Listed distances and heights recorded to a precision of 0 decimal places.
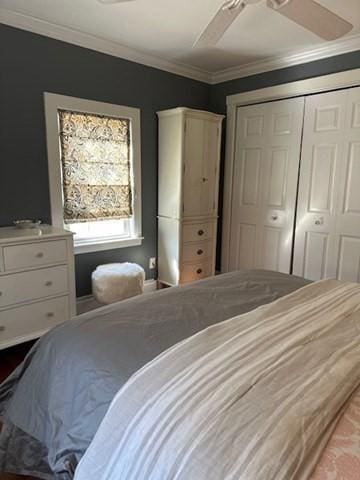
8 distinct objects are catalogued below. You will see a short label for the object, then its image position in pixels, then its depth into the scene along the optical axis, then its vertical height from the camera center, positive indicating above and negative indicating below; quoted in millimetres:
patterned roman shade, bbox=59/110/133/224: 2809 +110
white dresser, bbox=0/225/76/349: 2137 -694
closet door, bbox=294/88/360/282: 2881 -49
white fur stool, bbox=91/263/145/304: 2744 -854
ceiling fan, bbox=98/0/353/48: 1625 +857
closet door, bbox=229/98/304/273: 3256 -10
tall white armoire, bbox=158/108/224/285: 3191 -109
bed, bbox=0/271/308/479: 1033 -628
